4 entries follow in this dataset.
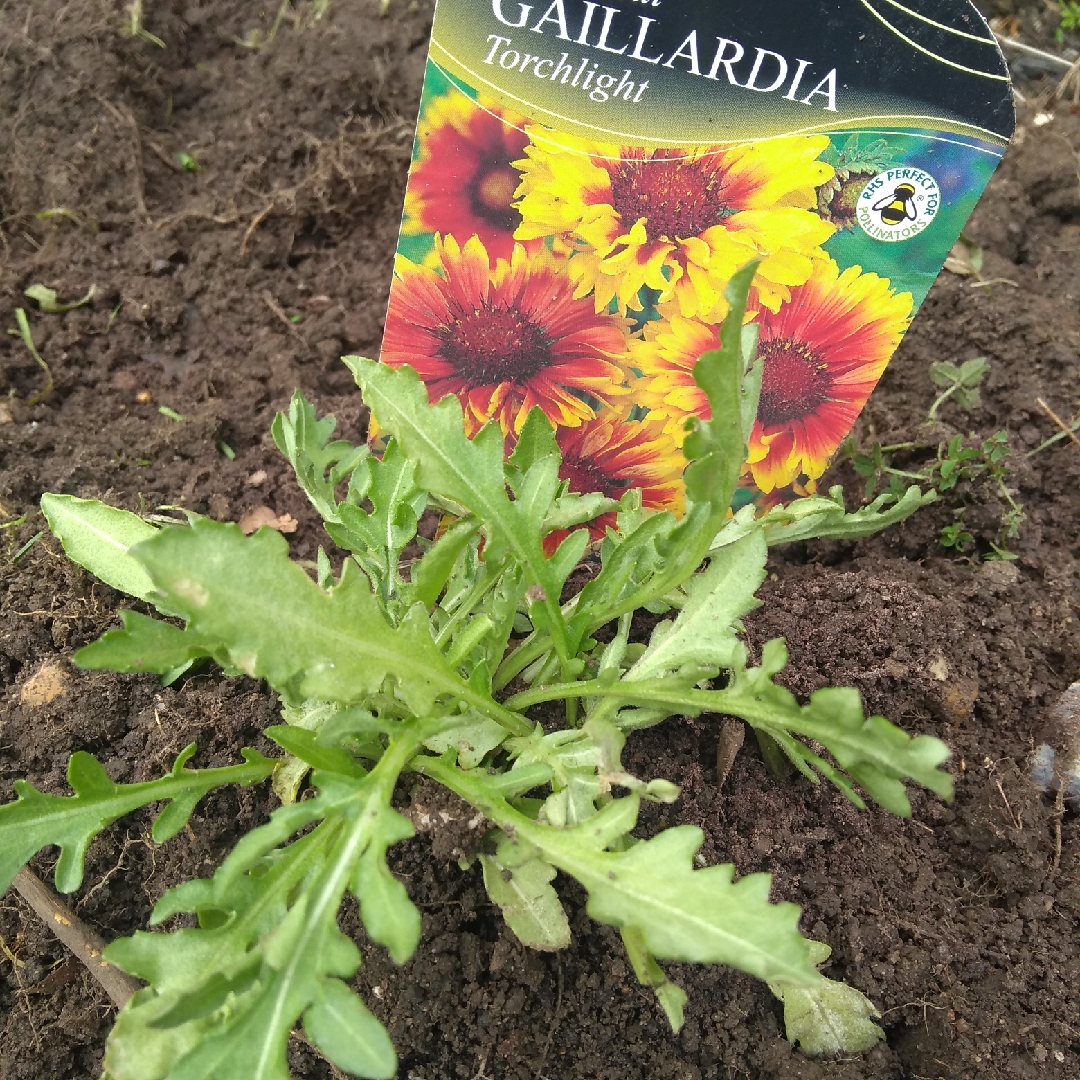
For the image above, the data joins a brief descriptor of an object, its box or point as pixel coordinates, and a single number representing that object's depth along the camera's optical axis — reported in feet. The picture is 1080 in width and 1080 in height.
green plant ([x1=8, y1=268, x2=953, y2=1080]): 0.44
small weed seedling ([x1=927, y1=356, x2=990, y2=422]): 0.81
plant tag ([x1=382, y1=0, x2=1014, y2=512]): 0.54
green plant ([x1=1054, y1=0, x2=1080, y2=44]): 1.18
